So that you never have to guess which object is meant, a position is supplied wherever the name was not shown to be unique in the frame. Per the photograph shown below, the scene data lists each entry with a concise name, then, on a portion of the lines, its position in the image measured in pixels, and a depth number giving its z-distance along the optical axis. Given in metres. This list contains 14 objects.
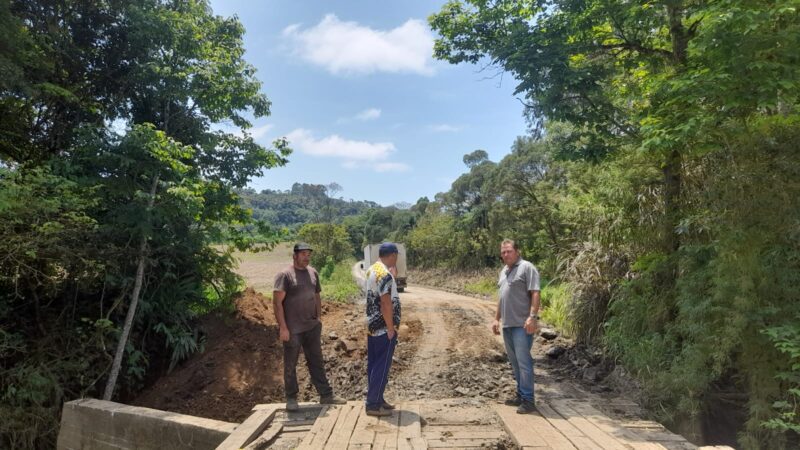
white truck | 19.77
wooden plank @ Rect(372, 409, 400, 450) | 3.77
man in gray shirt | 4.55
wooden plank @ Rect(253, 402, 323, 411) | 4.84
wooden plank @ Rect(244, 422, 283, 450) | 3.98
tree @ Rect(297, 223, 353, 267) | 31.89
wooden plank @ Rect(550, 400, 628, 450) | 3.72
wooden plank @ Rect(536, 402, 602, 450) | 3.72
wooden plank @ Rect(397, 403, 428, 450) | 3.78
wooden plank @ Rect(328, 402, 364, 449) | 3.80
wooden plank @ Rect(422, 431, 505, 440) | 4.08
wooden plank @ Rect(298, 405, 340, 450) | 3.81
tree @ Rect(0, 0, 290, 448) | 6.83
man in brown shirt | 4.76
